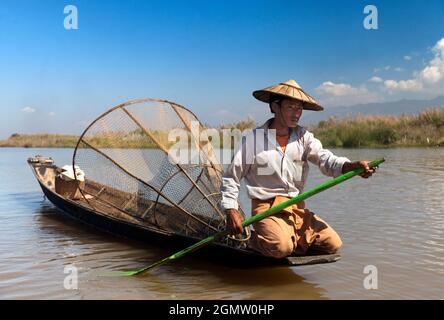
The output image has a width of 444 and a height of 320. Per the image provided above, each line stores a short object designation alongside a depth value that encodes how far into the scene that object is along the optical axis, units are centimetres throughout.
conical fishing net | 478
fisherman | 354
